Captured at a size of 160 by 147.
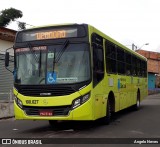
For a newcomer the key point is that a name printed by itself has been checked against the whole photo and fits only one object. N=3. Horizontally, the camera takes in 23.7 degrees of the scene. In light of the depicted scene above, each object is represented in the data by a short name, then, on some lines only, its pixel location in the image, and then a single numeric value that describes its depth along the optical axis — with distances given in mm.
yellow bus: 11273
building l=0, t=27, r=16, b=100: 24125
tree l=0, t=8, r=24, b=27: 44781
